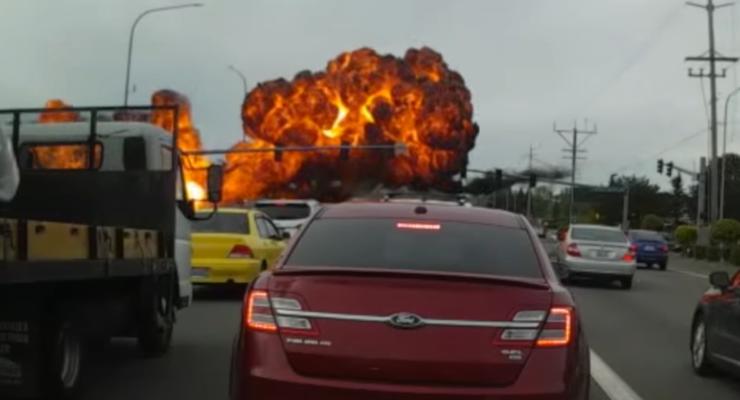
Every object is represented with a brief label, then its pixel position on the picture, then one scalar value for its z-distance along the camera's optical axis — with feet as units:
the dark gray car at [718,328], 27.02
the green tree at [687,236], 186.34
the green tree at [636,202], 382.63
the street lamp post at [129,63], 135.54
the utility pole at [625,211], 290.56
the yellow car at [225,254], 50.57
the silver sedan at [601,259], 69.62
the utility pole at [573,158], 347.97
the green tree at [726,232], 155.74
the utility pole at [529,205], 383.55
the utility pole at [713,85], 166.71
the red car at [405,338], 14.98
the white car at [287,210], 89.04
